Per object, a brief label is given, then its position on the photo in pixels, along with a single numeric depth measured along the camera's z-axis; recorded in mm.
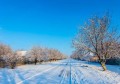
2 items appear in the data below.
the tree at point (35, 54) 26436
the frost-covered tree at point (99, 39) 12010
